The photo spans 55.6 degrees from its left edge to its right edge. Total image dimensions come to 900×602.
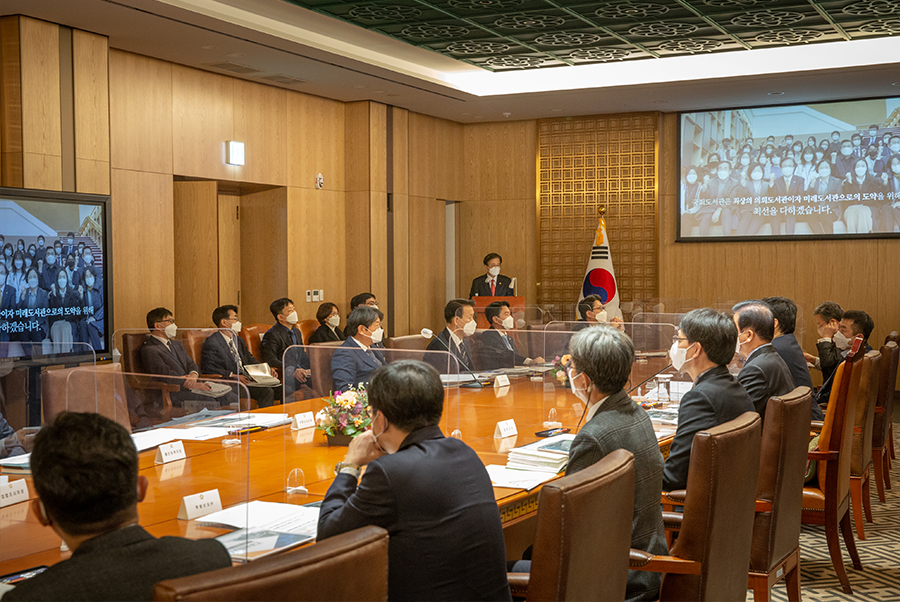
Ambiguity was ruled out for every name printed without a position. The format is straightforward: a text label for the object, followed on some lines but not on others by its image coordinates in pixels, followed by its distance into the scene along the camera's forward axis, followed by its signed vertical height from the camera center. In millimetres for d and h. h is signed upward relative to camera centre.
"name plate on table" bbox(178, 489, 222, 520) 2439 -677
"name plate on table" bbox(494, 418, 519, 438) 3930 -737
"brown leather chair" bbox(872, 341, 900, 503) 5273 -864
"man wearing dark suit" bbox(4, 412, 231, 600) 1412 -433
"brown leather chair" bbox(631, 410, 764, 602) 2492 -756
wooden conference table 2326 -725
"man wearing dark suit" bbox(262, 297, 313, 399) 7488 -567
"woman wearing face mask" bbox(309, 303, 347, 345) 7645 -478
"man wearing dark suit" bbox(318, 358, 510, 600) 2031 -599
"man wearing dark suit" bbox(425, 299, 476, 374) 5703 -433
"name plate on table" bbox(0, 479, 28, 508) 2619 -683
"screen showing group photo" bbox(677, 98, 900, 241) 9836 +1160
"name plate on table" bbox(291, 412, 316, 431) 3797 -671
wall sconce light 8555 +1198
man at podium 10773 -178
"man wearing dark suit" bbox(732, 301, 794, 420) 4043 -442
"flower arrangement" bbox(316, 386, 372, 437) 3418 -581
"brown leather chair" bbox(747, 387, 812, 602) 3045 -797
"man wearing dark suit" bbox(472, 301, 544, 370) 5191 -514
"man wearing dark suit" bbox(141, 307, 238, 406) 6211 -623
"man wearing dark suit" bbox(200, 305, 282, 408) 6629 -698
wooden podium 8915 -366
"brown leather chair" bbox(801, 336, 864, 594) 3881 -902
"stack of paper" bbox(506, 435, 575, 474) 3318 -744
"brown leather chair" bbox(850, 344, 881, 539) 4484 -899
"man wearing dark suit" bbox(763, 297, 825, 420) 4898 -461
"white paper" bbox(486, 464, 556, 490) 3027 -763
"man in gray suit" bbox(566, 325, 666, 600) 2545 -488
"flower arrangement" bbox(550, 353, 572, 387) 4602 -554
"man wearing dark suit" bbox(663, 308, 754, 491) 3236 -465
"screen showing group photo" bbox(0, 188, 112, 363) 5953 +15
